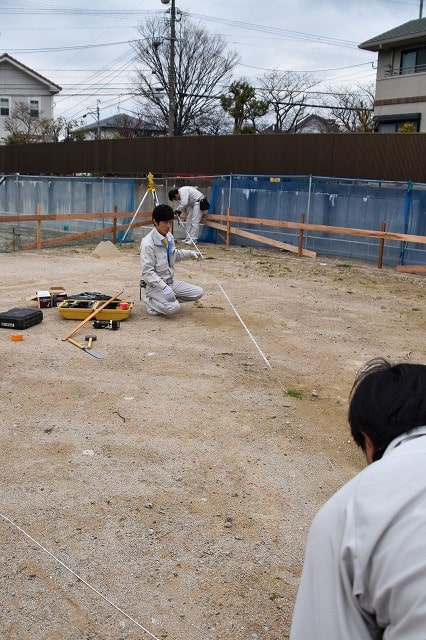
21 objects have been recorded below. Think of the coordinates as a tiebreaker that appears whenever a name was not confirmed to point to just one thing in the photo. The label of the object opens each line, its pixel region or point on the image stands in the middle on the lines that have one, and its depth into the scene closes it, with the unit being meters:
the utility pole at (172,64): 32.69
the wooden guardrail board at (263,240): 16.19
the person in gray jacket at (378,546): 1.24
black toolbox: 8.09
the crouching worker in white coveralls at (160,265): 8.76
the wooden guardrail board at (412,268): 13.83
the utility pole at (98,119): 45.24
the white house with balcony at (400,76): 27.81
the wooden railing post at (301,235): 15.91
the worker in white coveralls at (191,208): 18.12
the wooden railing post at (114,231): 18.12
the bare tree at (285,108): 45.84
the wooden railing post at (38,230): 16.19
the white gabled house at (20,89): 45.06
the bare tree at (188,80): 43.59
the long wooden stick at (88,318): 7.89
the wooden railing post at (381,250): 14.45
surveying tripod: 14.57
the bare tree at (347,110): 44.89
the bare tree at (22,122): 43.31
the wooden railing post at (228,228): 17.73
